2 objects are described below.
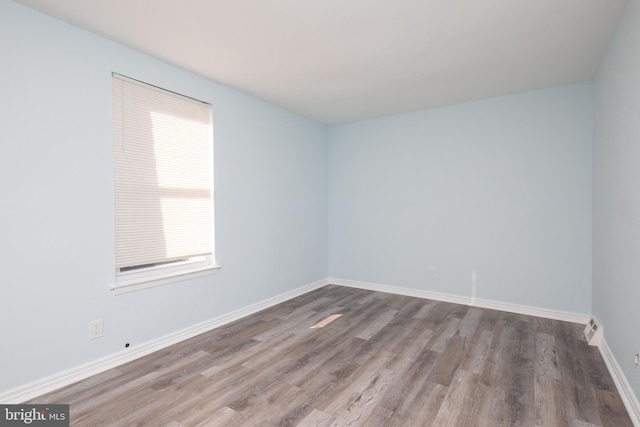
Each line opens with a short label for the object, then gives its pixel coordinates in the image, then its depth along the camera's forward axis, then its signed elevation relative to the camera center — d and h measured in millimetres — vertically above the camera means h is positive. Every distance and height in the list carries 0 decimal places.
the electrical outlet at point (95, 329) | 2293 -847
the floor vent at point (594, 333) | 2693 -1097
